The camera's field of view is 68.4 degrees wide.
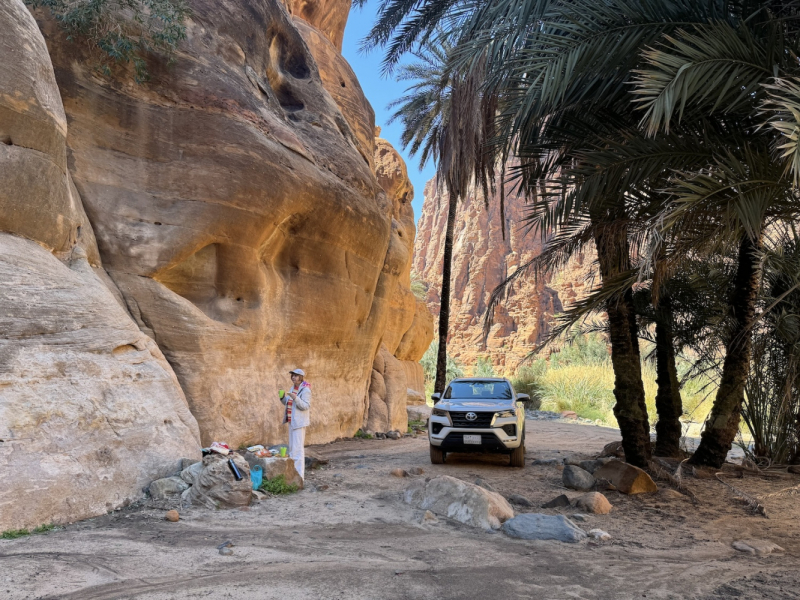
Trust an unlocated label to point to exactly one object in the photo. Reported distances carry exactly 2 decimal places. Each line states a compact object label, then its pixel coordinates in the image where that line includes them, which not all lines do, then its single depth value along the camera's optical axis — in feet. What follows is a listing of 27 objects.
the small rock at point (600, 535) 19.72
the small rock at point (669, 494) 27.58
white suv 33.91
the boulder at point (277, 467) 25.49
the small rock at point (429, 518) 21.50
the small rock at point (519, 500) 25.20
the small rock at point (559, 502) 25.02
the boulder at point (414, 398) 79.30
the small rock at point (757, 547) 18.93
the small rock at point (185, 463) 22.76
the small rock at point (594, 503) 24.08
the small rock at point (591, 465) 33.58
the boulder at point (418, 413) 70.33
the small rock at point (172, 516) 19.31
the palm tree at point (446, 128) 38.77
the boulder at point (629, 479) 28.27
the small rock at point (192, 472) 21.89
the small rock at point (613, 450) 40.65
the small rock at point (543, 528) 19.58
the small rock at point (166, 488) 21.25
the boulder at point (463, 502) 21.20
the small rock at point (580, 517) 22.74
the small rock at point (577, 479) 29.35
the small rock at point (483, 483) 27.69
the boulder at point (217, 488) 21.47
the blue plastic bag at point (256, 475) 24.71
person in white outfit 27.22
